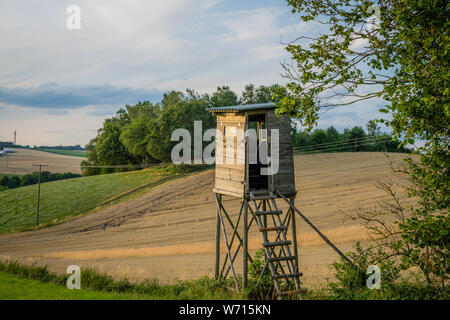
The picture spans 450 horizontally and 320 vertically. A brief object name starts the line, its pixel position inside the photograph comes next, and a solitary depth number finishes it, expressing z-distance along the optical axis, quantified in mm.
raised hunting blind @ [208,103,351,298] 13148
